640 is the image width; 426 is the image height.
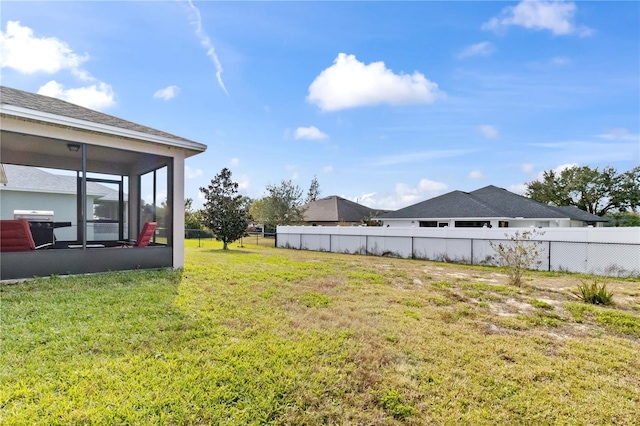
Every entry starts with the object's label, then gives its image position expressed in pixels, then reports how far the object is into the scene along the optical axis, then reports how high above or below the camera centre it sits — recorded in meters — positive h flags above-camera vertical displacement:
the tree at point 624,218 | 30.41 -0.19
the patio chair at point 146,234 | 7.83 -0.35
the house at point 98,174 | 5.93 +1.38
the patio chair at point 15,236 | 5.98 -0.29
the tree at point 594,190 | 33.78 +3.12
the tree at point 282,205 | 27.56 +1.28
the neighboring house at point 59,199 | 10.27 +0.83
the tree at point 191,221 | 28.41 -0.10
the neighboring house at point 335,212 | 30.00 +0.68
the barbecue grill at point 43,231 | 7.54 -0.25
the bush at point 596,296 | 6.16 -1.59
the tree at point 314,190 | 43.56 +4.11
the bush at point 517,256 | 8.11 -1.19
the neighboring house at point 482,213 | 19.28 +0.34
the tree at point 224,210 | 17.69 +0.57
